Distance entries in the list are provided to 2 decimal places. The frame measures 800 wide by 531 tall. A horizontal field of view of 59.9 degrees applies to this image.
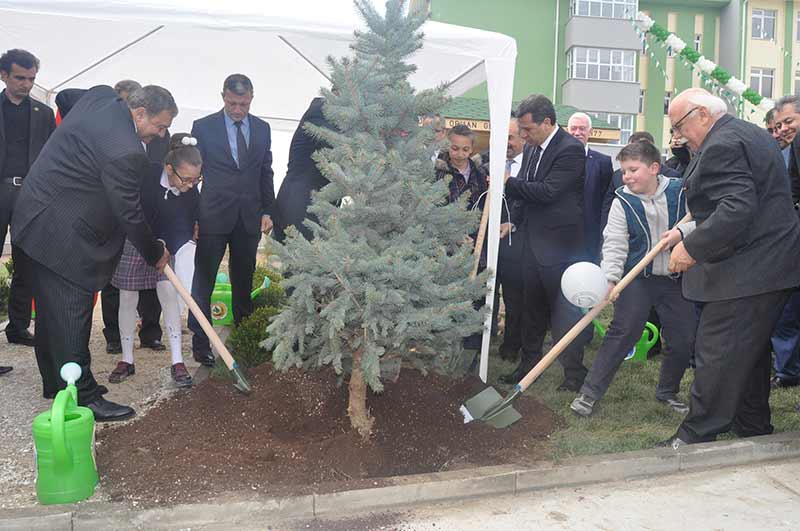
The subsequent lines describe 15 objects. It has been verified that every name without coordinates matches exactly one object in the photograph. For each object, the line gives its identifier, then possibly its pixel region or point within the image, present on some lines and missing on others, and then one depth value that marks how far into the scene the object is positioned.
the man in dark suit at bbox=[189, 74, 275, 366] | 5.26
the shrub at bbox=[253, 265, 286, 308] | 6.65
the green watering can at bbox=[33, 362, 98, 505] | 2.98
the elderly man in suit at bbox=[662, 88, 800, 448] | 3.43
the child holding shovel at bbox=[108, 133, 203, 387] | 4.71
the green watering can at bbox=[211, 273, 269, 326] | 6.74
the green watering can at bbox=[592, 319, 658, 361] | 5.84
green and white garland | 12.66
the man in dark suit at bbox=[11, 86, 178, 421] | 3.90
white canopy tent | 4.43
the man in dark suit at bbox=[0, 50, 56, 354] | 5.22
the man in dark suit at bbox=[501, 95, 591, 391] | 4.86
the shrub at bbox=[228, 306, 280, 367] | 5.04
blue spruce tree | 3.36
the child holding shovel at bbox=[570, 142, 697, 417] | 4.32
